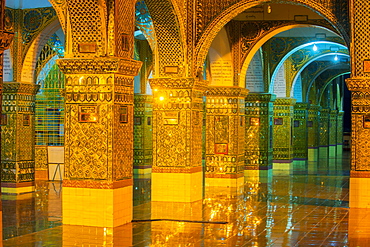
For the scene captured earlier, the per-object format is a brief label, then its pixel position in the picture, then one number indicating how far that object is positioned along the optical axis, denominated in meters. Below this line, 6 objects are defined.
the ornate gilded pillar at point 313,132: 25.33
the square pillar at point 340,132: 32.91
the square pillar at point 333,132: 30.59
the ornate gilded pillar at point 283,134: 20.17
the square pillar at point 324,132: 28.49
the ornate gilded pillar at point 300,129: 22.92
